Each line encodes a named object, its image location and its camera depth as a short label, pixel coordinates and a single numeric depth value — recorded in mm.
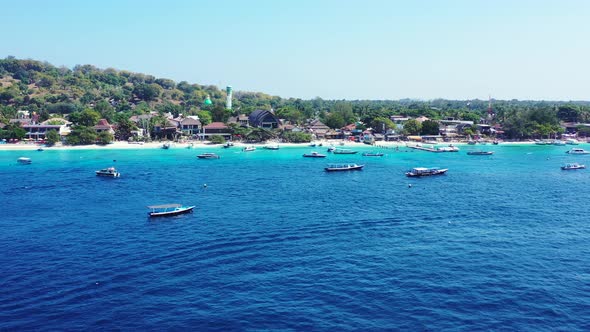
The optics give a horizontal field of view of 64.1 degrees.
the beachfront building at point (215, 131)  144875
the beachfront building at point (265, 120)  153750
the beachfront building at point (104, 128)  134500
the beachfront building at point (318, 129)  156375
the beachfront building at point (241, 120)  156125
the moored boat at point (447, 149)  130688
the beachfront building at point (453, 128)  161000
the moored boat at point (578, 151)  128875
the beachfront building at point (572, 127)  168500
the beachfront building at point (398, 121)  157875
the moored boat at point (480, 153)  122769
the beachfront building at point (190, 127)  147625
